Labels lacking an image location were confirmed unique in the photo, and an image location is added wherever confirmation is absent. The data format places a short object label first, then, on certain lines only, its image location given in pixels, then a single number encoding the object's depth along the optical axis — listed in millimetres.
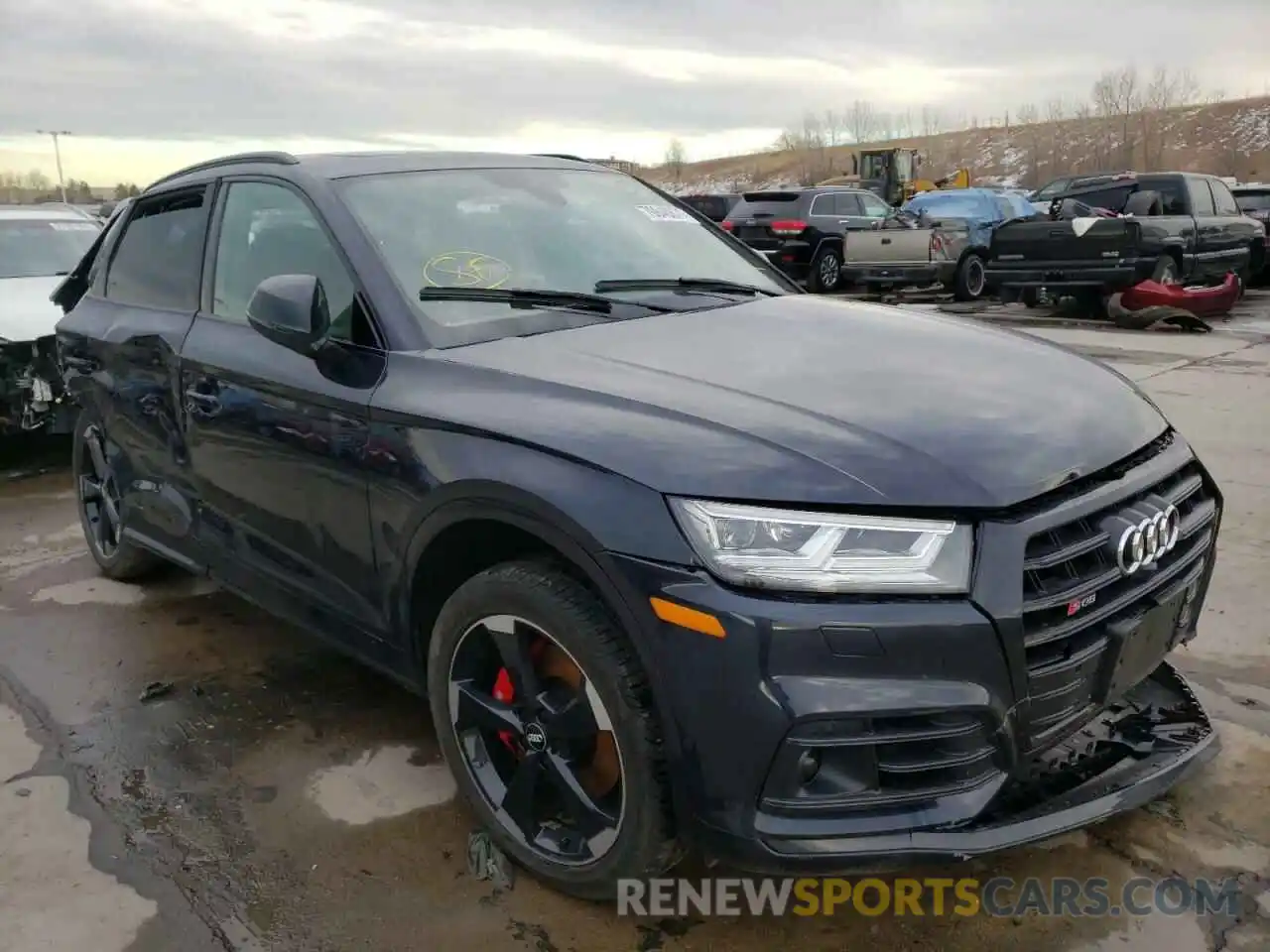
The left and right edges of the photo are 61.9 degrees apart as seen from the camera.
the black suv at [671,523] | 1954
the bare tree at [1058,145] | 80000
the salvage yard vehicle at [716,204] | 22406
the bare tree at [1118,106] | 88000
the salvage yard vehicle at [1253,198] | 18000
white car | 6195
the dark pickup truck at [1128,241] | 12148
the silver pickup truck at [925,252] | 14984
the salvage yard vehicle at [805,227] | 16297
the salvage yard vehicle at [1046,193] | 21422
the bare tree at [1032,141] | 78062
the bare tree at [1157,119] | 82000
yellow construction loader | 32203
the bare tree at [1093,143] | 77312
